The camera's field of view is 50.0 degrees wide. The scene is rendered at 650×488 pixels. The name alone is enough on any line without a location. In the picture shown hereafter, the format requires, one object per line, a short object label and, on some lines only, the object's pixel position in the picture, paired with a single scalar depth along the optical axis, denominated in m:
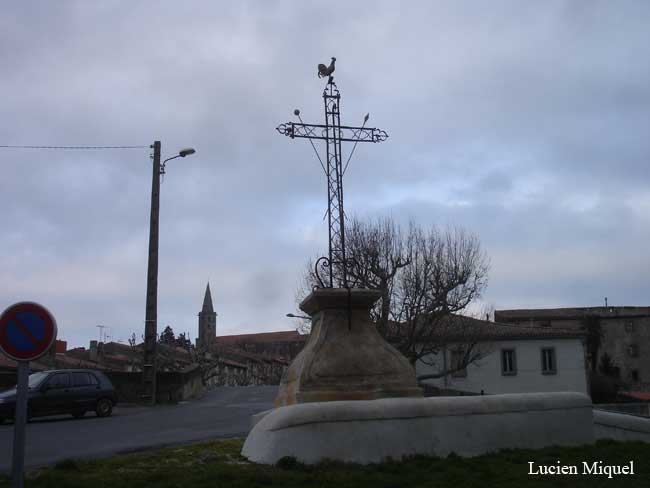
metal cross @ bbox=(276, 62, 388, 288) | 13.50
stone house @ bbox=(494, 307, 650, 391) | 69.44
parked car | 16.58
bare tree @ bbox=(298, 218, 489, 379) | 29.42
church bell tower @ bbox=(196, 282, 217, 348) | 141.35
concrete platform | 7.70
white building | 46.06
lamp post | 21.56
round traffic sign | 5.88
